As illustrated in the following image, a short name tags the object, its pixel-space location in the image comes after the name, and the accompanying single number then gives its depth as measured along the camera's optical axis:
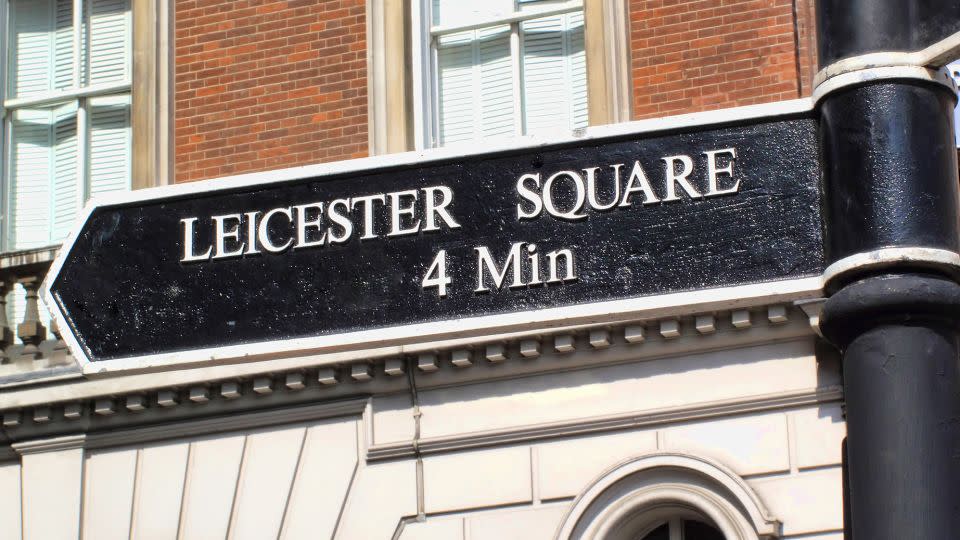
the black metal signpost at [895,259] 5.79
